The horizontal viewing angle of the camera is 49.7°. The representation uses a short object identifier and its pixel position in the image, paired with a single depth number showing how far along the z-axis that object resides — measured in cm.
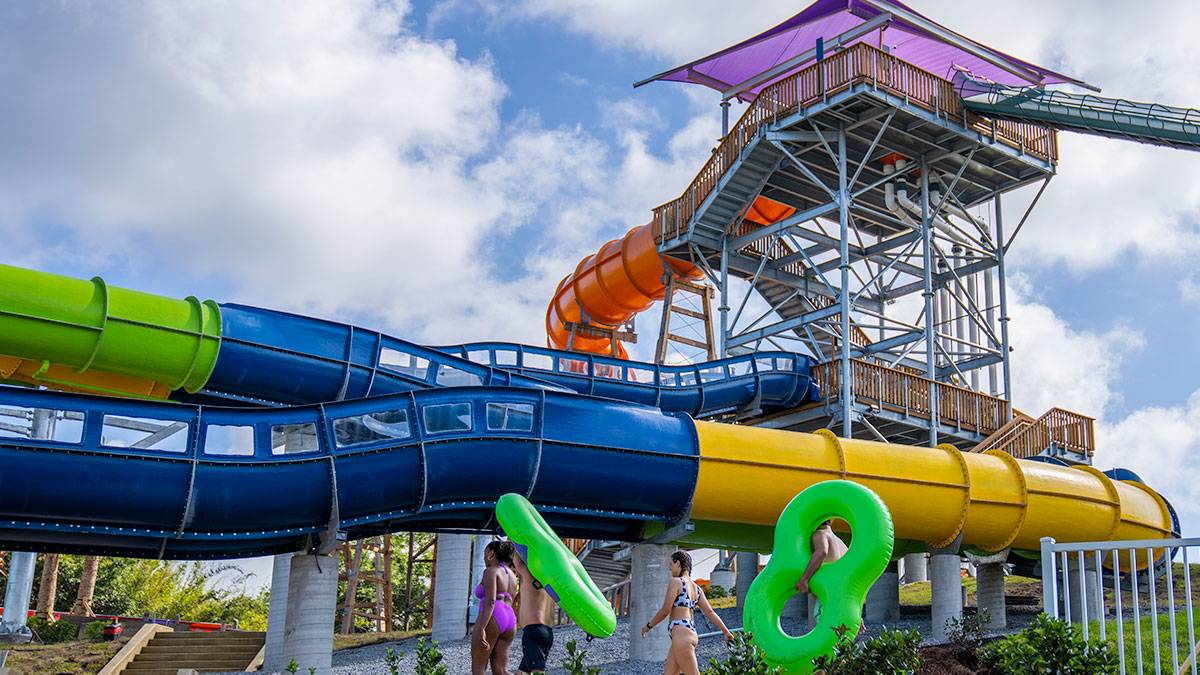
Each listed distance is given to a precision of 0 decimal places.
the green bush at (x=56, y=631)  2386
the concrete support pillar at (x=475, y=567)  2511
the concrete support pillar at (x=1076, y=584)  2252
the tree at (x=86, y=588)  2850
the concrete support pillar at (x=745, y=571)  2544
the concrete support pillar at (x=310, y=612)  1698
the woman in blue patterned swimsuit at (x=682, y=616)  1151
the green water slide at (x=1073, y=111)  2764
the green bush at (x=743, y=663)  998
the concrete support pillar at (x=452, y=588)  2245
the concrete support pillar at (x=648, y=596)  1852
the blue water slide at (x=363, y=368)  1988
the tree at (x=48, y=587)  2797
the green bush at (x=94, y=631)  2405
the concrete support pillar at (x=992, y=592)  2122
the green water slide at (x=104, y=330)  1823
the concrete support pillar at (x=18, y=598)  2267
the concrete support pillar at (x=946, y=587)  2048
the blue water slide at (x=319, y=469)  1488
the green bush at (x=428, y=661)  1057
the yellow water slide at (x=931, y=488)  1856
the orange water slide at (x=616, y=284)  3458
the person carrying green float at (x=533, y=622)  1123
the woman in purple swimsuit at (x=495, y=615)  1166
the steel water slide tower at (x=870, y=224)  2870
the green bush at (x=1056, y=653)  1002
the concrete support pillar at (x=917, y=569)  3250
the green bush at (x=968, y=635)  1458
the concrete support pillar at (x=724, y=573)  3172
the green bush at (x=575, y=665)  994
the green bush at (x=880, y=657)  1005
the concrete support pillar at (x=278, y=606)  2094
